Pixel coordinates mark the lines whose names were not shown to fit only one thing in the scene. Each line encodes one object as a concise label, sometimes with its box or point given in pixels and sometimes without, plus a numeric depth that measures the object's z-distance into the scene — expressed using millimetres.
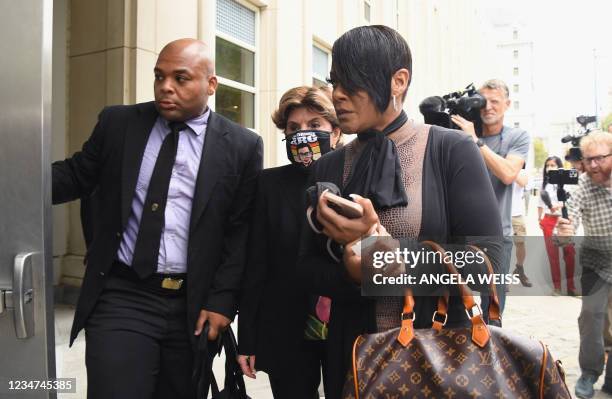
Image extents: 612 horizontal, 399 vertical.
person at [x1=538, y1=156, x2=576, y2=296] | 7338
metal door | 1497
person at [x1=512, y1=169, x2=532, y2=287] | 4239
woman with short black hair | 1461
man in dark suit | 2027
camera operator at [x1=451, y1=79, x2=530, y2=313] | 3707
